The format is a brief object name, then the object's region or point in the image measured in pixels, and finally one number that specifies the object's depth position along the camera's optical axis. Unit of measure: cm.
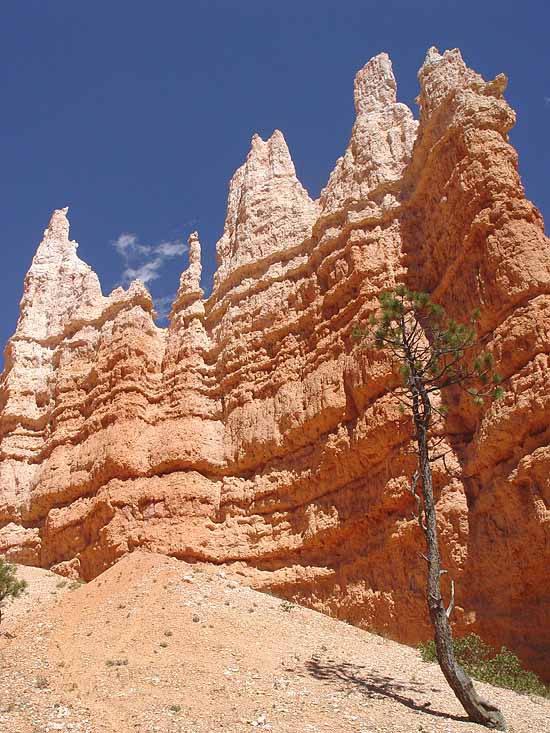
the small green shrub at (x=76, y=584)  2224
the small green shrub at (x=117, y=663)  1339
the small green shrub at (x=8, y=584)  1775
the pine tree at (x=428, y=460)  1102
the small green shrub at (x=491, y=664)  1452
